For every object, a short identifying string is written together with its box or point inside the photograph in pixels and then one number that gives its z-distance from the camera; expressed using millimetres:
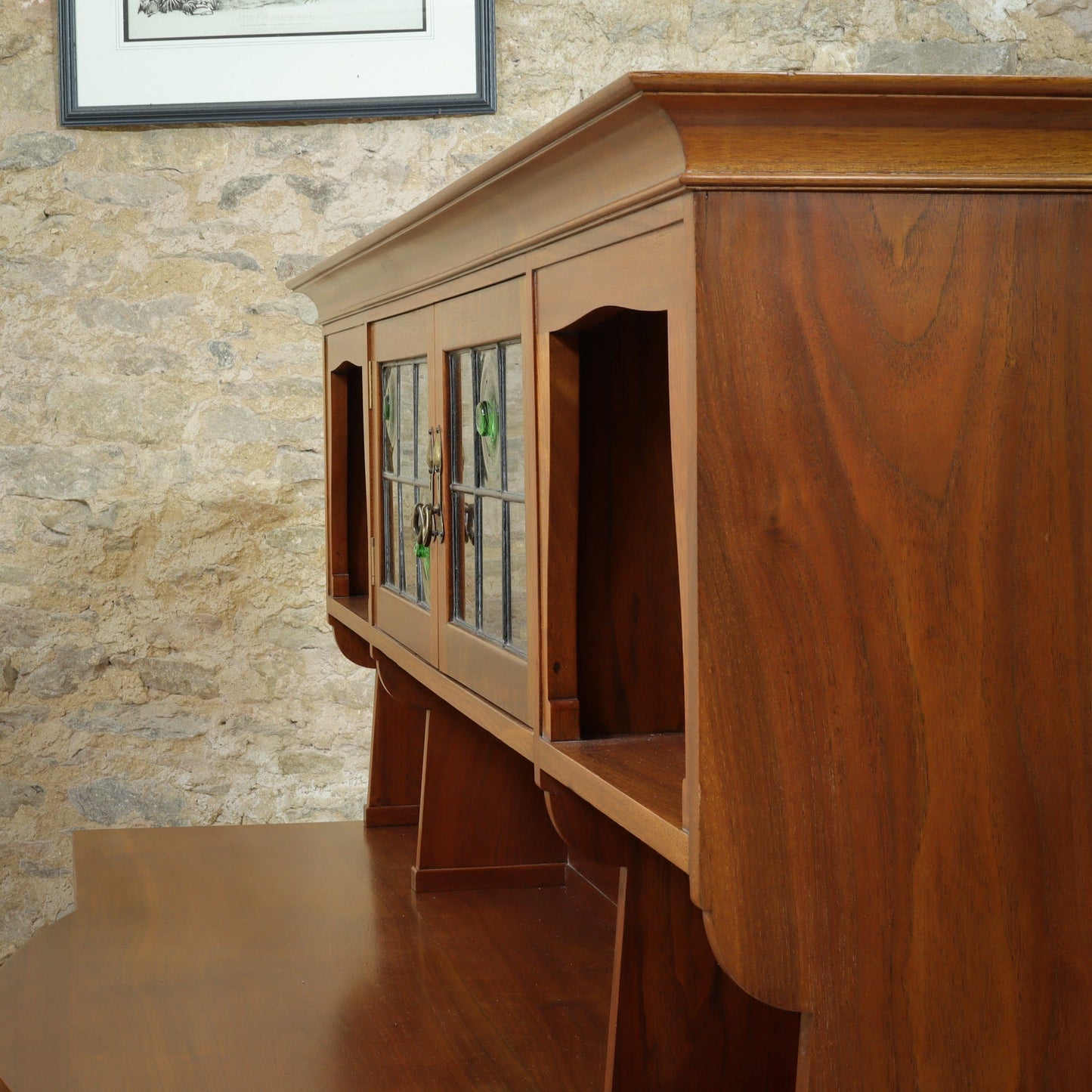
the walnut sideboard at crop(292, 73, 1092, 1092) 854
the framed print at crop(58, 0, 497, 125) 3121
